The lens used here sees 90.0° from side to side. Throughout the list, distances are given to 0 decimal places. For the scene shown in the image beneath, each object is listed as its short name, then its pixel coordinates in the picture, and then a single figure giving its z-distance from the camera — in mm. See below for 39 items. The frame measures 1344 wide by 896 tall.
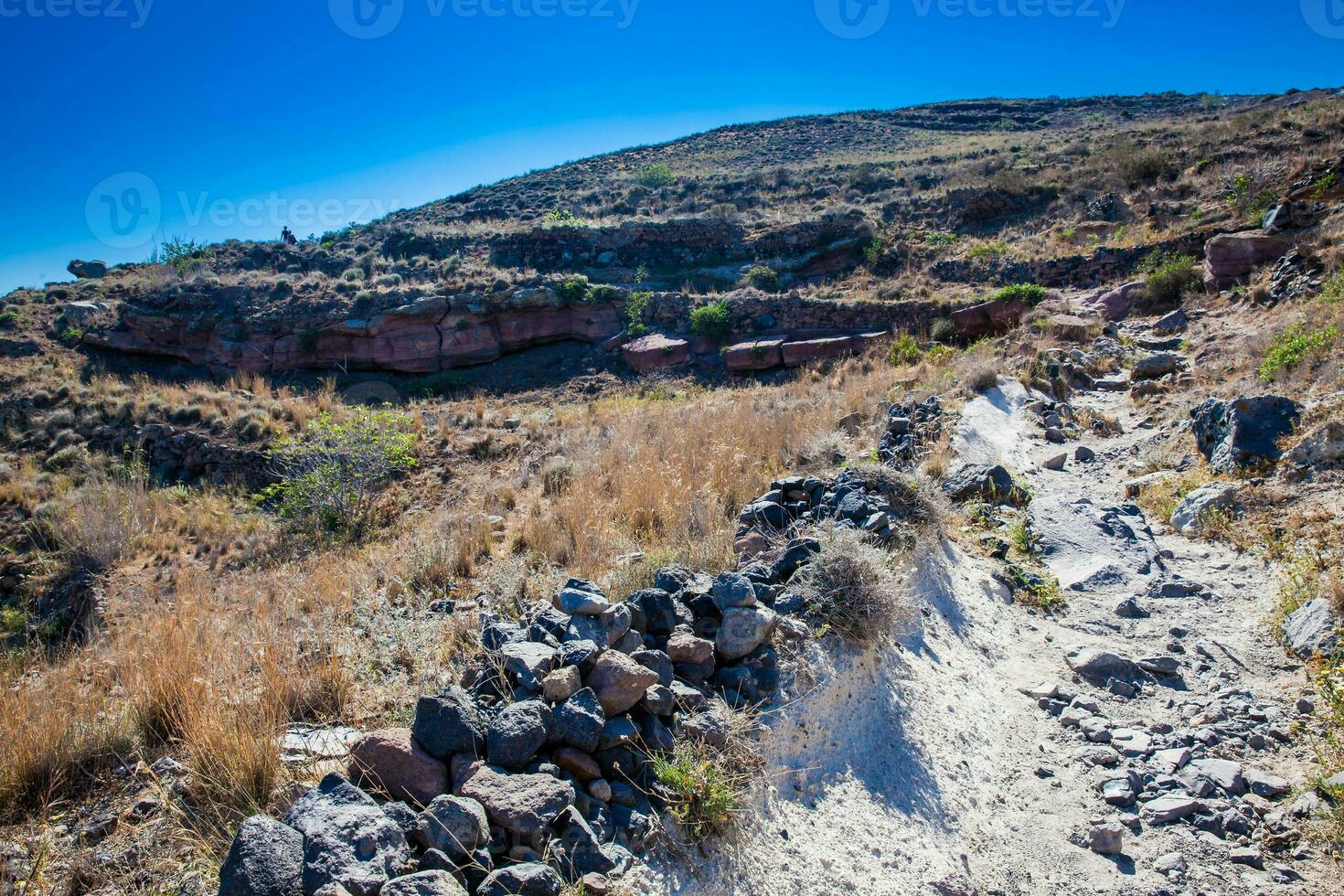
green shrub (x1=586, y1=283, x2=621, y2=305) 18594
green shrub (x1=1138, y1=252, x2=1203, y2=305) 11680
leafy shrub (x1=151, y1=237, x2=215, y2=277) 22453
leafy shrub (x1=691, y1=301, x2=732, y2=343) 16938
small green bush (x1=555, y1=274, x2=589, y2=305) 18609
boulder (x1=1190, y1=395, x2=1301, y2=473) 5234
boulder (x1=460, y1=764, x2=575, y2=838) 2064
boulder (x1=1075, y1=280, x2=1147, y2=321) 12185
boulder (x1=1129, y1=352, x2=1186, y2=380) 8352
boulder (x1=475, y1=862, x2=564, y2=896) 1864
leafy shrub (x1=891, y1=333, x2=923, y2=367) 13266
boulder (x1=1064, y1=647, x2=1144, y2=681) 3664
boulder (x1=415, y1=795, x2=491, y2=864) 1966
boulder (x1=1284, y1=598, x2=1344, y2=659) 3422
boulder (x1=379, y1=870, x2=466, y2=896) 1732
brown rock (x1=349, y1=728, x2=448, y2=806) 2199
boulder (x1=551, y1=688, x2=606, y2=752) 2424
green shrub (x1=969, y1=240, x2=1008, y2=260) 17625
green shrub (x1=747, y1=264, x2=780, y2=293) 19484
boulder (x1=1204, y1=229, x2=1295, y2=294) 11062
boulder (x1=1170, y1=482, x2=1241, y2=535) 4945
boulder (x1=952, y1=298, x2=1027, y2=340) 13745
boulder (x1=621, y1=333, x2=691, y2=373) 16656
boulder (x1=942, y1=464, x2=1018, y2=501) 5684
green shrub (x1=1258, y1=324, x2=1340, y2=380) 6293
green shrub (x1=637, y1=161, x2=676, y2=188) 34312
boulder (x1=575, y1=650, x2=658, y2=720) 2602
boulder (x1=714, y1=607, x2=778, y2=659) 3148
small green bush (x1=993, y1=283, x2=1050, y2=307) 13648
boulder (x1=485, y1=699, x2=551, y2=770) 2303
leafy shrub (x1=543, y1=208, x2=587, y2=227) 25484
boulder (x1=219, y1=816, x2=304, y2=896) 1704
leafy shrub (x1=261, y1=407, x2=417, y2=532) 9195
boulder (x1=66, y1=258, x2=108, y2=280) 26016
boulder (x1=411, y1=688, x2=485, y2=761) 2289
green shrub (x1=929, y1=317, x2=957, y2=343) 14180
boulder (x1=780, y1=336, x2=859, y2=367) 15102
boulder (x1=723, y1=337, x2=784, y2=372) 15625
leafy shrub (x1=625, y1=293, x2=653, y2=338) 17800
